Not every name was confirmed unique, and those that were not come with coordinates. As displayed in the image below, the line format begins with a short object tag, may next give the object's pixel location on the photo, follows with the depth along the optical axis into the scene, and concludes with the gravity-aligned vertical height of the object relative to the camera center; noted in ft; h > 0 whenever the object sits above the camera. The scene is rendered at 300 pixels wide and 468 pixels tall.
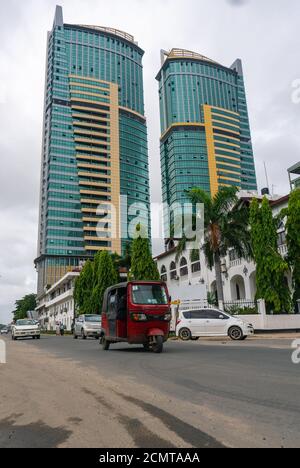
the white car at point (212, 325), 61.46 -0.37
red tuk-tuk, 42.17 +1.29
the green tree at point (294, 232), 76.84 +17.27
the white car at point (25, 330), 94.43 +0.27
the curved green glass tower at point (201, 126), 473.67 +256.52
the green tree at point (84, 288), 155.02 +16.58
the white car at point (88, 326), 88.79 +0.42
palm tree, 88.94 +22.41
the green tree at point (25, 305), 453.99 +31.21
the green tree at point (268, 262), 78.74 +11.89
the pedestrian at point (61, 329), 140.69 +0.00
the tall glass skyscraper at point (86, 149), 389.60 +197.88
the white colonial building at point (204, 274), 95.47 +15.72
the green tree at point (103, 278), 141.90 +17.98
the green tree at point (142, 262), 118.01 +19.49
